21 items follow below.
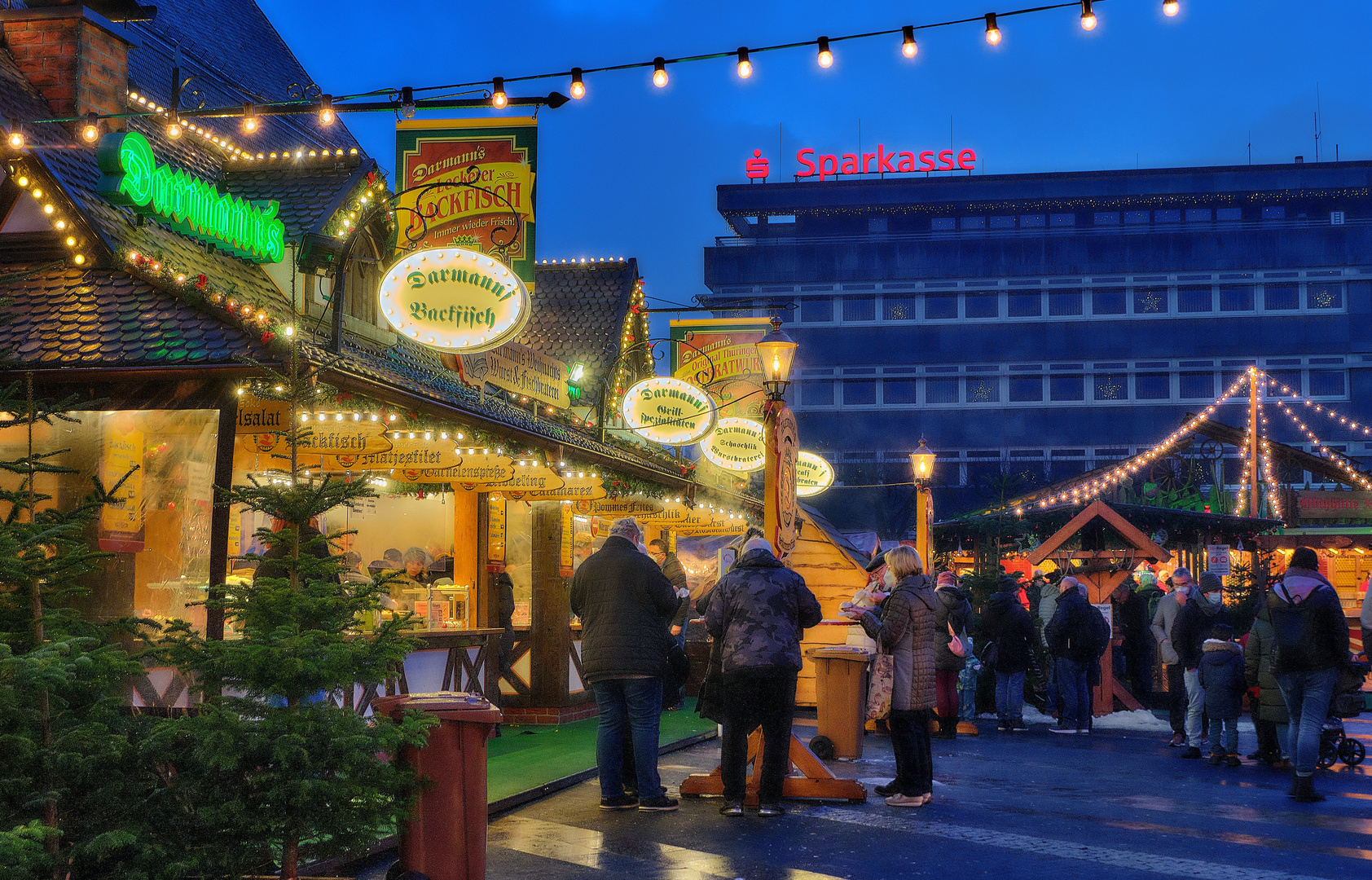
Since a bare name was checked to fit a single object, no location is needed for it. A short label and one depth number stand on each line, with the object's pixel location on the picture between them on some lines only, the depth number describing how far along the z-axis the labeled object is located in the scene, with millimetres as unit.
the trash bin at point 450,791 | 6234
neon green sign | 9016
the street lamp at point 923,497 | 18500
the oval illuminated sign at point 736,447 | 18516
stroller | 10820
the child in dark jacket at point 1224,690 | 12039
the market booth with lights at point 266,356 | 8672
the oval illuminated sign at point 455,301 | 10016
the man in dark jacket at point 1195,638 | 12812
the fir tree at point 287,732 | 5328
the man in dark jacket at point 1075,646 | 14906
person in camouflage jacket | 8820
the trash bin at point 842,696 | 11930
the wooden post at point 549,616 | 15117
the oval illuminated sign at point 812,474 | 21703
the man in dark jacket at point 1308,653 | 9844
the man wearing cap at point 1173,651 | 13930
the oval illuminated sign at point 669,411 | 16031
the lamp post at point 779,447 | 10562
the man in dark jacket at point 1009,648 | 15188
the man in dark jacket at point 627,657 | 8930
